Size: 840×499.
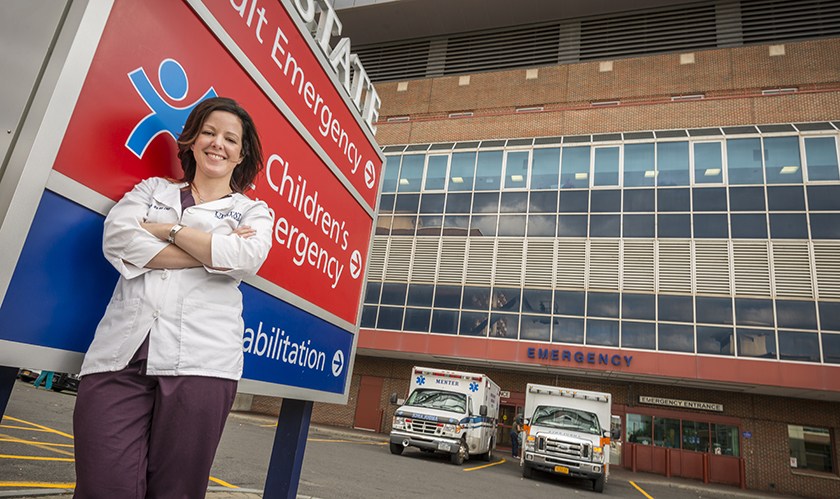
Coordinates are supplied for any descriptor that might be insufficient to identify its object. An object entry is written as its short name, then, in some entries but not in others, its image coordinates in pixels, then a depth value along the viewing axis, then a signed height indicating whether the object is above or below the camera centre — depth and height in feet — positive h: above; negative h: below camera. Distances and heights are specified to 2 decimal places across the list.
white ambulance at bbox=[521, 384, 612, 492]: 44.16 -1.10
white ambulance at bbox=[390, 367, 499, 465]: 48.65 -1.06
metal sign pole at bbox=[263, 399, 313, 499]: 9.27 -1.17
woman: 4.70 +0.17
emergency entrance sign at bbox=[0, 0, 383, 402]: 4.80 +2.70
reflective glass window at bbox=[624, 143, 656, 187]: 76.69 +37.79
